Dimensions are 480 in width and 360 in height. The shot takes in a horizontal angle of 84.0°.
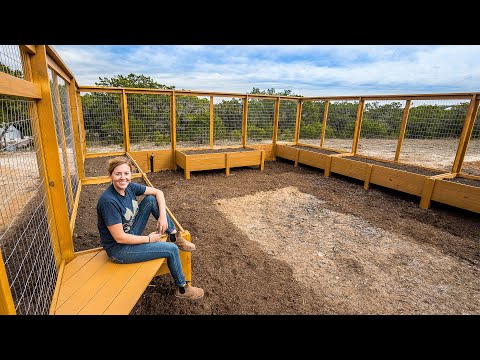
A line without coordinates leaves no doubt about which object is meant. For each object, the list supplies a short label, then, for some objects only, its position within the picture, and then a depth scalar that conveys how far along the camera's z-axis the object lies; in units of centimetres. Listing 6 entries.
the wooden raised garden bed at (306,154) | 743
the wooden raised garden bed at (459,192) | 448
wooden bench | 179
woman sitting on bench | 210
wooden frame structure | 185
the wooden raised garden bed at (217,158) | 680
